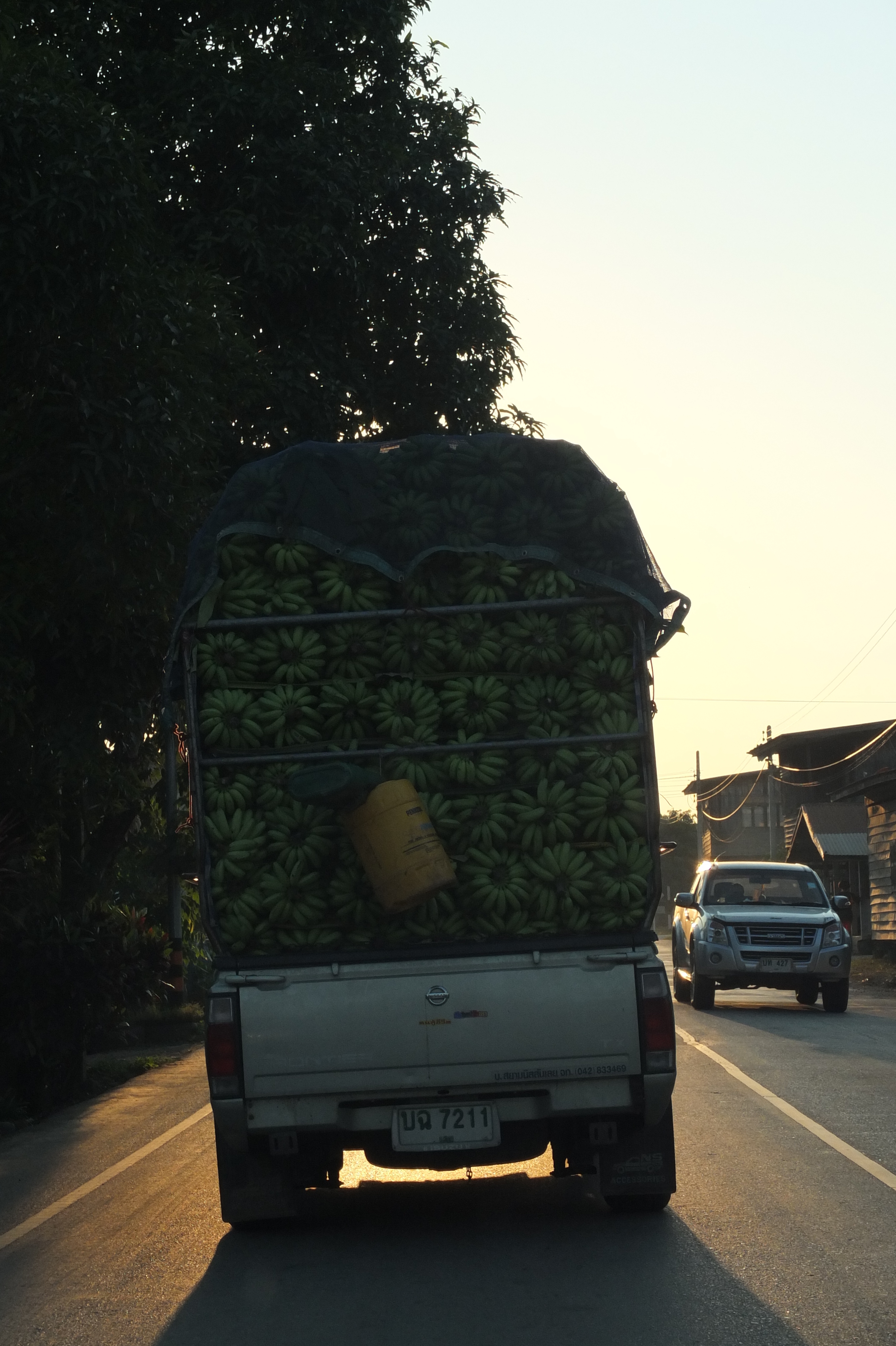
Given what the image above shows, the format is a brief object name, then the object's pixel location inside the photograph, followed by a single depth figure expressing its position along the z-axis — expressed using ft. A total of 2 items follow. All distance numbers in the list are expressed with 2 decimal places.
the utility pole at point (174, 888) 72.49
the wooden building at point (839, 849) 167.32
